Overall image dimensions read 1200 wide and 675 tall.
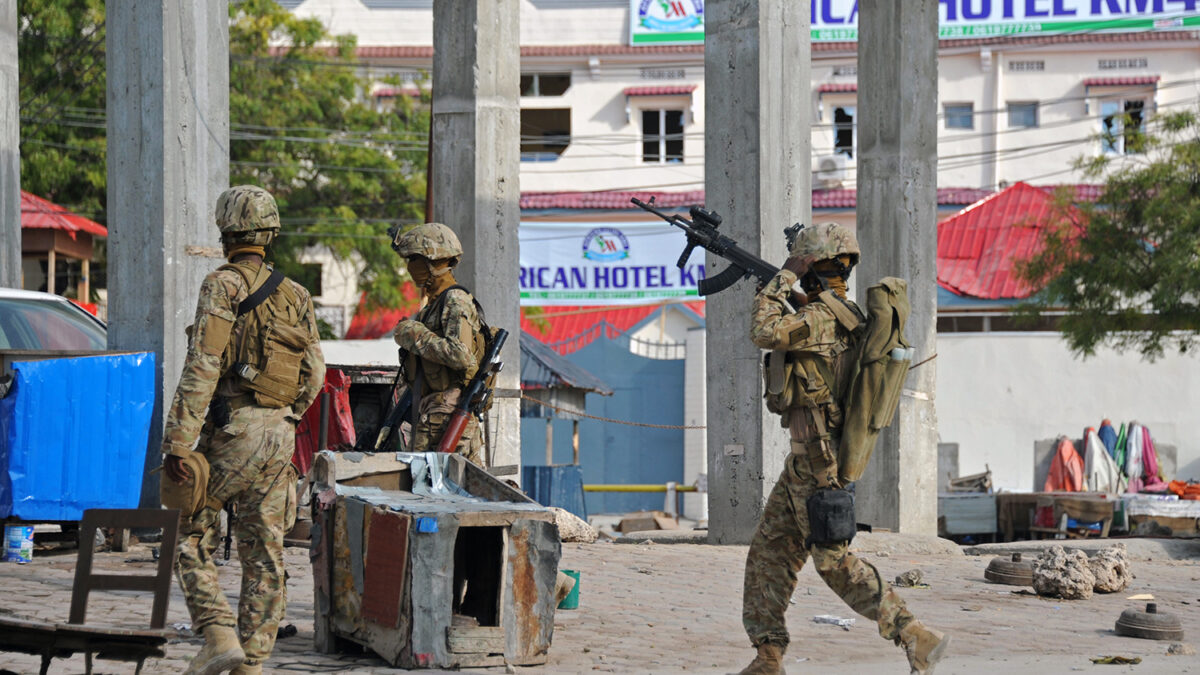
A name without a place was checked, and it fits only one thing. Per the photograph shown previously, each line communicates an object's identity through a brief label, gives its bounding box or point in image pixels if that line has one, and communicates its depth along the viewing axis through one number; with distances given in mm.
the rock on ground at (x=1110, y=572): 19687
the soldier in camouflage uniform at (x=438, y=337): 14953
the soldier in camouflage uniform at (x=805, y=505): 12086
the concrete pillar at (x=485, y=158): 25391
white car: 22484
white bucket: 19391
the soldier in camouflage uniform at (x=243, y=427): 11000
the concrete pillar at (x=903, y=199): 26672
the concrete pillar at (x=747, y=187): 23437
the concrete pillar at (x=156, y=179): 21547
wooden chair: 10330
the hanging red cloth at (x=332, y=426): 23797
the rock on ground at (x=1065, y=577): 18797
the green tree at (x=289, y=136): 55344
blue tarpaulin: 19422
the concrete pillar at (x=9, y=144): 29656
